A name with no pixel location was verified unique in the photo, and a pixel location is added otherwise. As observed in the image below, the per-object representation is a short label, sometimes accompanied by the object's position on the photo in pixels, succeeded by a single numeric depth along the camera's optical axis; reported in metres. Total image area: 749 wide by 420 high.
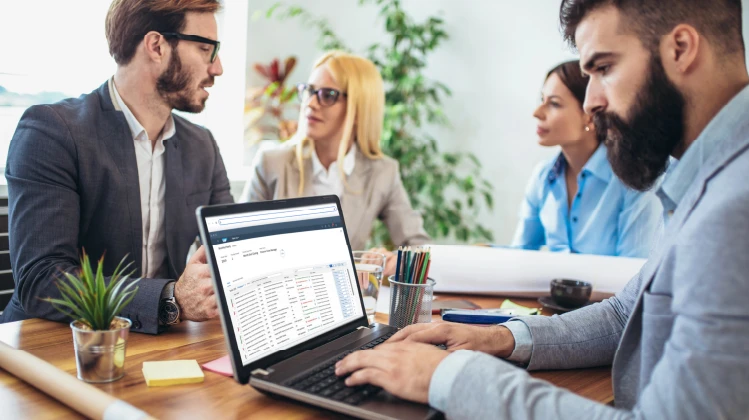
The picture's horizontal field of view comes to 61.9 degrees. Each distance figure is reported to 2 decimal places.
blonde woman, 2.42
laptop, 0.84
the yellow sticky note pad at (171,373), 0.89
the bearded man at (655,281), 0.65
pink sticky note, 0.95
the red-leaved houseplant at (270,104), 3.56
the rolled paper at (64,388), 0.77
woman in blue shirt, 2.13
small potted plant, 0.88
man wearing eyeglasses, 1.26
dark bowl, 1.44
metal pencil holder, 1.21
